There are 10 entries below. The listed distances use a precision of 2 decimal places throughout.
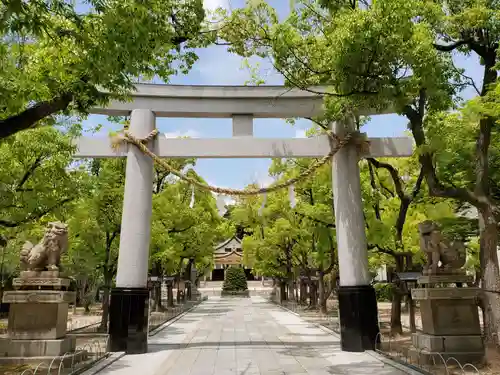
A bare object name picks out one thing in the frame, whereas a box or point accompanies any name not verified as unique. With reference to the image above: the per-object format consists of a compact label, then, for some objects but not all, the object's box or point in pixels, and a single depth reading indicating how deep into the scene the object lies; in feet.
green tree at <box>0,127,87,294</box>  35.17
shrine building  201.16
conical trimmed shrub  174.40
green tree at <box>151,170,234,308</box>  69.15
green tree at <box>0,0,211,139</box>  16.90
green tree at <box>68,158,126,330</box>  50.29
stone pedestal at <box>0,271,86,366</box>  28.53
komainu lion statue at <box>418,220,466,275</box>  29.43
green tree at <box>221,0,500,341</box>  24.02
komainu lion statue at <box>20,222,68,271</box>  30.63
